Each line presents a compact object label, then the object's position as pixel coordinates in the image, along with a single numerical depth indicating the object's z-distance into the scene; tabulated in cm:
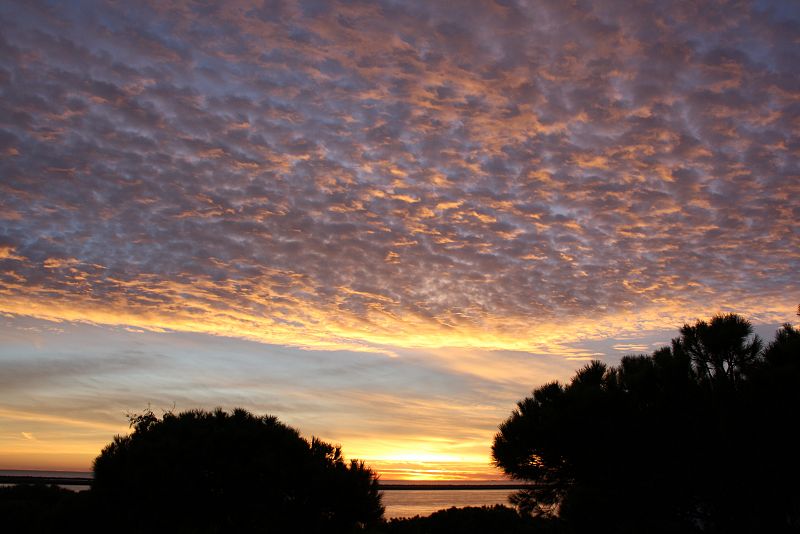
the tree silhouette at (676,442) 1697
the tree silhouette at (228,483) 1507
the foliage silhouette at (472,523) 2211
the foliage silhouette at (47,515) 1447
